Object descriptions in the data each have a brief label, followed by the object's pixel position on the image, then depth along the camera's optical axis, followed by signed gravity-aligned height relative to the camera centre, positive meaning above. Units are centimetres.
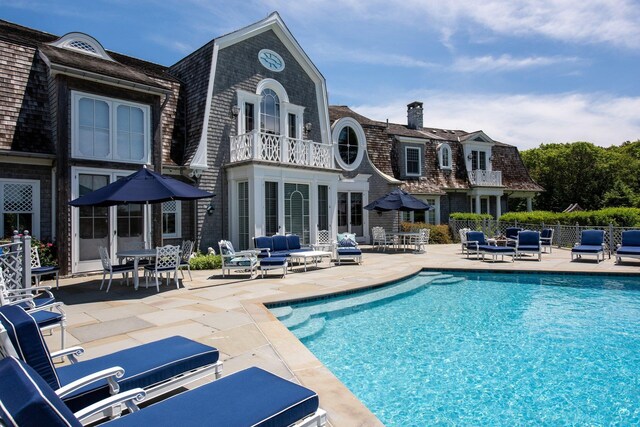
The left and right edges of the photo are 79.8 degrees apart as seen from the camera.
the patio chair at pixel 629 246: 1251 -92
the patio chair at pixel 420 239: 1661 -71
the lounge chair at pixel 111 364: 236 -113
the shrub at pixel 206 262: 1180 -109
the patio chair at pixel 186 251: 958 -64
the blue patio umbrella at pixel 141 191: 775 +77
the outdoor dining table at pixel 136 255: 860 -60
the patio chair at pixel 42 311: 435 -99
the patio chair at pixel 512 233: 1732 -53
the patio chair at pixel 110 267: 860 -88
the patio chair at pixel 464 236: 1531 -55
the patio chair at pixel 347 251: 1272 -88
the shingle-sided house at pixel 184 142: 1034 +286
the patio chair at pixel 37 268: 816 -84
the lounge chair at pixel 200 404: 162 -114
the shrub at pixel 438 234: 2109 -62
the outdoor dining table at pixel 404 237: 1653 -65
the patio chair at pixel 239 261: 1021 -93
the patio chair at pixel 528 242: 1409 -80
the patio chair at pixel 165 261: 859 -77
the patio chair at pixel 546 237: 1647 -71
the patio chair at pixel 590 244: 1323 -88
